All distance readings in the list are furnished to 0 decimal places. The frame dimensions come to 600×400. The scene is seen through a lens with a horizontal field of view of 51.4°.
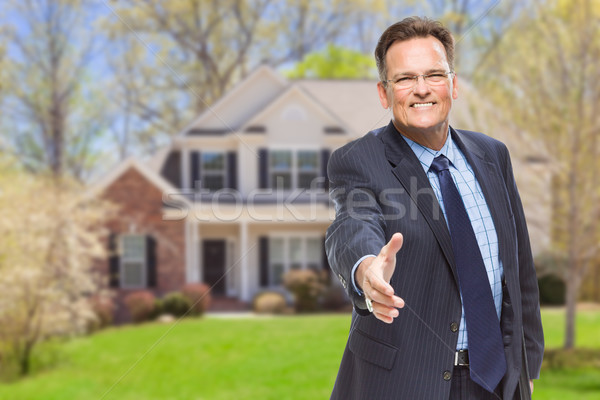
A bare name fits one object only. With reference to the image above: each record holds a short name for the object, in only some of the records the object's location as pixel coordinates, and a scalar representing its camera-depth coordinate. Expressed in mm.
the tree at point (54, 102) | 16797
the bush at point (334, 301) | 15648
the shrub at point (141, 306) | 15242
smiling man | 2020
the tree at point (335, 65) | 22250
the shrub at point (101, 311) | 14534
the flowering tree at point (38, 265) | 11711
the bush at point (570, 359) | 10273
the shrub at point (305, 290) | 15828
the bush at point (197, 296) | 15344
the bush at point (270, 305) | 15672
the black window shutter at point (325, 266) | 16656
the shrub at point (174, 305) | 15203
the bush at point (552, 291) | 15430
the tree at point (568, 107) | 10406
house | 16453
